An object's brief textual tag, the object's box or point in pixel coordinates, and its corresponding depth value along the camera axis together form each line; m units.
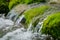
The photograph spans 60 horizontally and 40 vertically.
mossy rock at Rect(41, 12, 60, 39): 4.38
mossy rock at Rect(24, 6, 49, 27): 5.71
